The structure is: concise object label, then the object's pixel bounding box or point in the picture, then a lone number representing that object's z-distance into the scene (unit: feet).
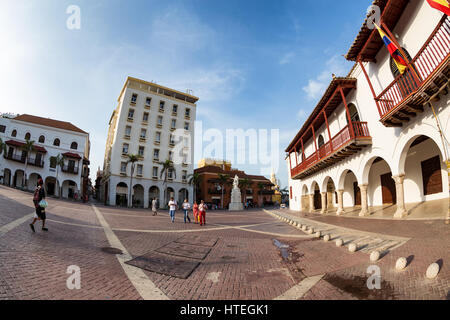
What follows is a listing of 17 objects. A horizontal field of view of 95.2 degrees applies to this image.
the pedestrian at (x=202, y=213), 41.32
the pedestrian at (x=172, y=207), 44.24
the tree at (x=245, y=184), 191.93
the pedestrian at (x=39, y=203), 21.86
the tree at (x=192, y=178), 138.76
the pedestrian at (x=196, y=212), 47.34
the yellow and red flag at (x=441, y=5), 18.22
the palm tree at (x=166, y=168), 124.57
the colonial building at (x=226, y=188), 175.94
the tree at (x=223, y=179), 174.91
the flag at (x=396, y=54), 25.49
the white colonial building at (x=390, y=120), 23.63
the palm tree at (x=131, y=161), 115.90
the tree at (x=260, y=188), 209.46
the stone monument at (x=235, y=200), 128.98
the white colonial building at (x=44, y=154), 110.11
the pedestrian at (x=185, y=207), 43.70
